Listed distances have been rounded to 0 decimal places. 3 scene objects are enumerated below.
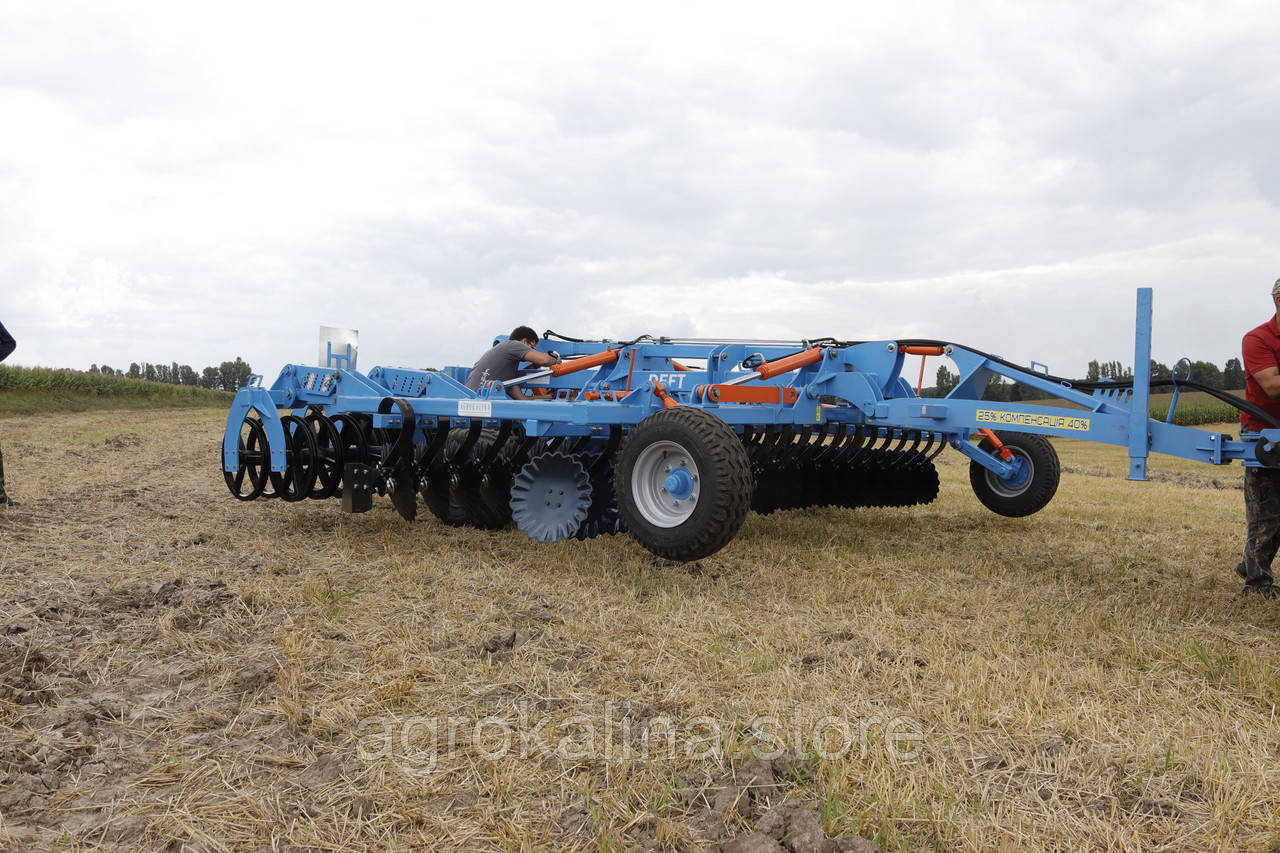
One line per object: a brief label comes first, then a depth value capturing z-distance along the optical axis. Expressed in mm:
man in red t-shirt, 4734
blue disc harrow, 4930
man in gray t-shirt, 7531
